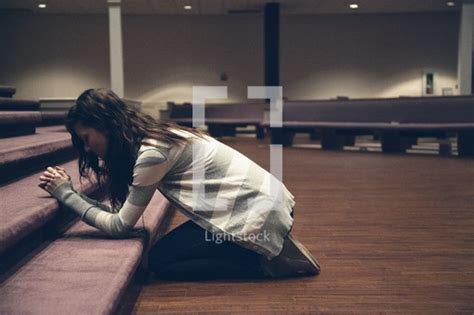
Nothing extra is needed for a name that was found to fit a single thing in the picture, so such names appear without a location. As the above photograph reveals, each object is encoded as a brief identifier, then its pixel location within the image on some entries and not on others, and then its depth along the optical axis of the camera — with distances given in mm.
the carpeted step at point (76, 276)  1616
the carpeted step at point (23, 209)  1846
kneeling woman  2102
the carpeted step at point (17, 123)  3650
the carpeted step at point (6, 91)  5332
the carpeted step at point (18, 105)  4637
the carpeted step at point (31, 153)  2713
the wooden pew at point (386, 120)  8312
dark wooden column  14422
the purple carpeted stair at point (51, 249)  1674
